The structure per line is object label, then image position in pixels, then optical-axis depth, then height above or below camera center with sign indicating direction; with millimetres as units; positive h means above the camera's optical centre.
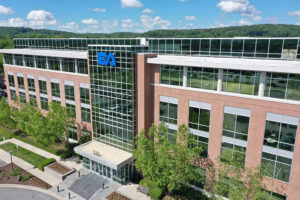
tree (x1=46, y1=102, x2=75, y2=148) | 38125 -11754
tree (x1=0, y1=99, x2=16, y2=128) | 47750 -13310
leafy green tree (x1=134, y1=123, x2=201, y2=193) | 26016 -12272
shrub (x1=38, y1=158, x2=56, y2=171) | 36412 -17823
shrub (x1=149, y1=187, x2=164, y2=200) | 29169 -17863
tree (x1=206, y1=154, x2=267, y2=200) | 22141 -13126
